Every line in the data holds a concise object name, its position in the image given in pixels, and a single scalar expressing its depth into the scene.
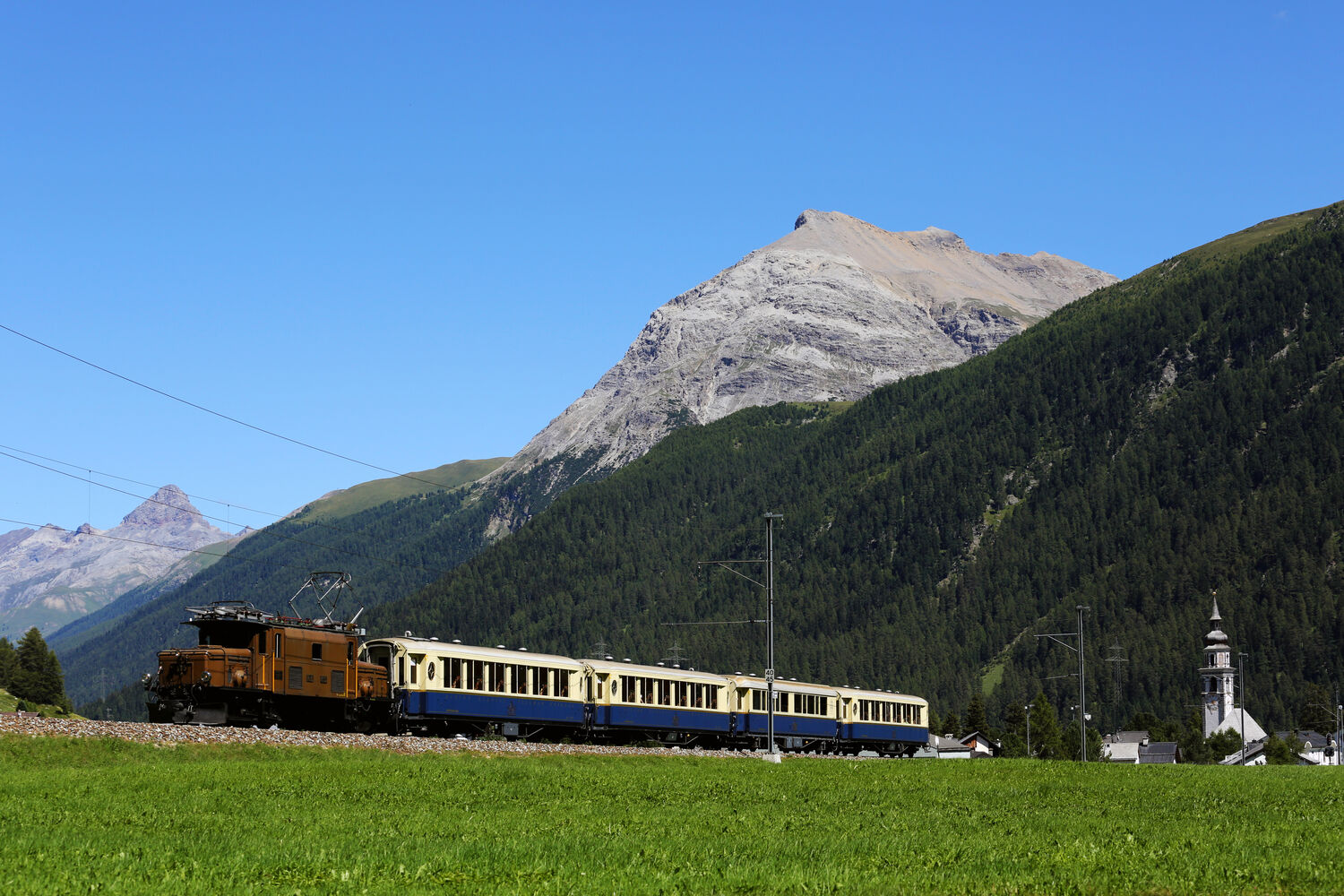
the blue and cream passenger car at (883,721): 84.31
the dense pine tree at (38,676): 163.88
